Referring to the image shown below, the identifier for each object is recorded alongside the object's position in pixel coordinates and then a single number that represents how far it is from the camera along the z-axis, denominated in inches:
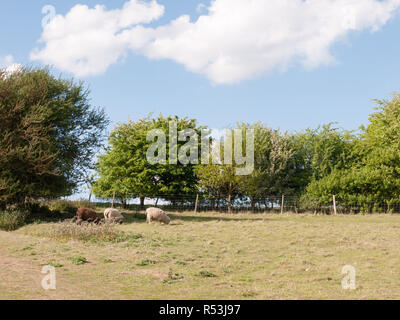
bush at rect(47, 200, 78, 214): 1144.2
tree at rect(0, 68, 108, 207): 948.6
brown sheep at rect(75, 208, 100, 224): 822.5
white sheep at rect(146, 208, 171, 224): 939.3
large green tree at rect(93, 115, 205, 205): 1462.8
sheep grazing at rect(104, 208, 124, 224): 940.1
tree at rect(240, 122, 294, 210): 1493.6
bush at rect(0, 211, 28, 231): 853.2
